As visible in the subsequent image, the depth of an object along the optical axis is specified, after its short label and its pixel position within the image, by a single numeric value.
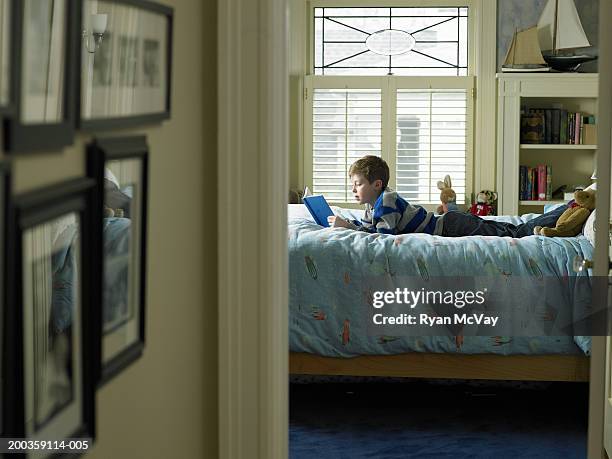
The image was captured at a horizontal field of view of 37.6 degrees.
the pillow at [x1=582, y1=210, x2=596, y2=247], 3.65
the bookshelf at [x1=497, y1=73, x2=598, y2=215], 6.36
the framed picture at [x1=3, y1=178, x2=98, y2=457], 0.92
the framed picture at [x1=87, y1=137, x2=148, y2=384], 1.14
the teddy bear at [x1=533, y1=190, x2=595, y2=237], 3.81
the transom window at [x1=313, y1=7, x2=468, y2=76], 6.80
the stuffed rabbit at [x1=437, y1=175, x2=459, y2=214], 5.88
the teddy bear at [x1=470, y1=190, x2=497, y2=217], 6.43
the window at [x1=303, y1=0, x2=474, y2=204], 6.72
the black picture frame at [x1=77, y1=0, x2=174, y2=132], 1.07
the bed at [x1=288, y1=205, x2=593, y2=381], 3.58
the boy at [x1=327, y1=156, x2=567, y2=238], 4.16
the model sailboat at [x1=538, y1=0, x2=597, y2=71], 6.23
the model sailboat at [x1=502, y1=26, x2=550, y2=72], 6.16
